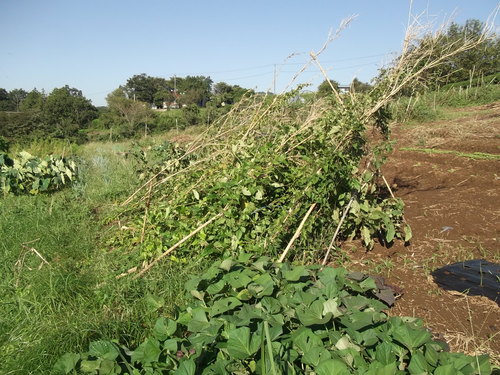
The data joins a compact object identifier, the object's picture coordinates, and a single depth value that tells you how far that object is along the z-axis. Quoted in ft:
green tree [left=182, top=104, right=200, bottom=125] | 83.34
